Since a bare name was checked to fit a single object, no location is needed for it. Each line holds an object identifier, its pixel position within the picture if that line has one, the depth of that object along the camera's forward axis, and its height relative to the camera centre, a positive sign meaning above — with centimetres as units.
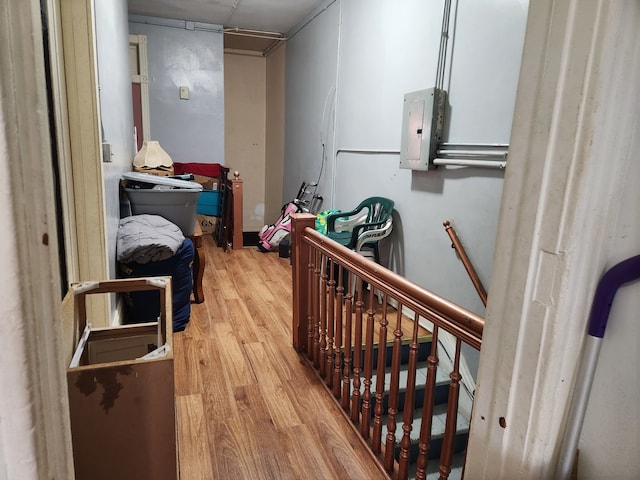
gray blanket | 246 -56
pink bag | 524 -100
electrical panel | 279 +22
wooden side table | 325 -92
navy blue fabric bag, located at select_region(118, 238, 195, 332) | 263 -92
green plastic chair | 335 -59
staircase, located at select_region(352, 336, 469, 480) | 245 -158
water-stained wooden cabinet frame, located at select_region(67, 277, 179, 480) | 110 -72
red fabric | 543 -26
